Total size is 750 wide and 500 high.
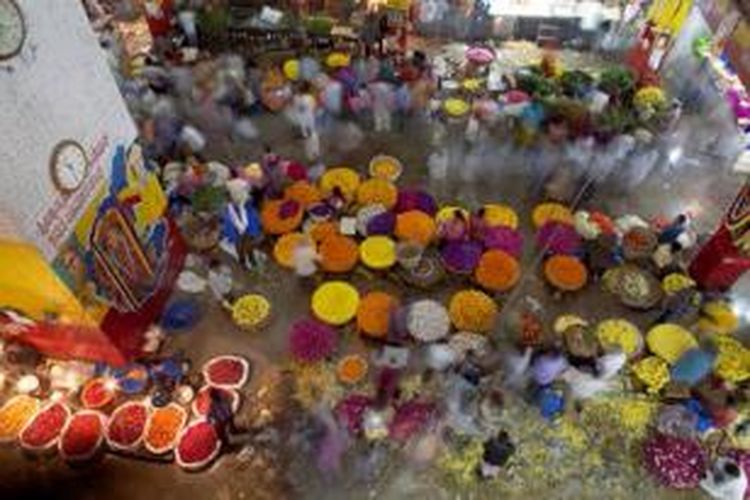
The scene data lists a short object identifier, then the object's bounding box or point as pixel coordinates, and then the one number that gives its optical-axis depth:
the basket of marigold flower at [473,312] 9.65
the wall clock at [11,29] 6.42
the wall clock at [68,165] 7.41
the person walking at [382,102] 12.38
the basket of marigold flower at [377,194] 11.09
